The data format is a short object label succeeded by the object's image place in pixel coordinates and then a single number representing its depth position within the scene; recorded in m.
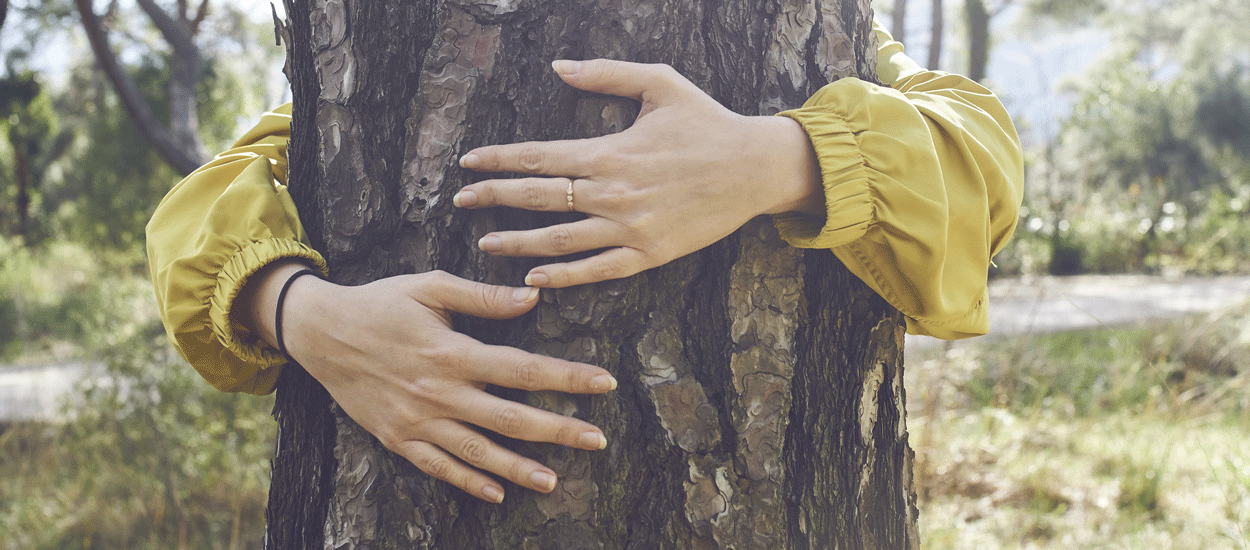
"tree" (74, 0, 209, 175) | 4.81
